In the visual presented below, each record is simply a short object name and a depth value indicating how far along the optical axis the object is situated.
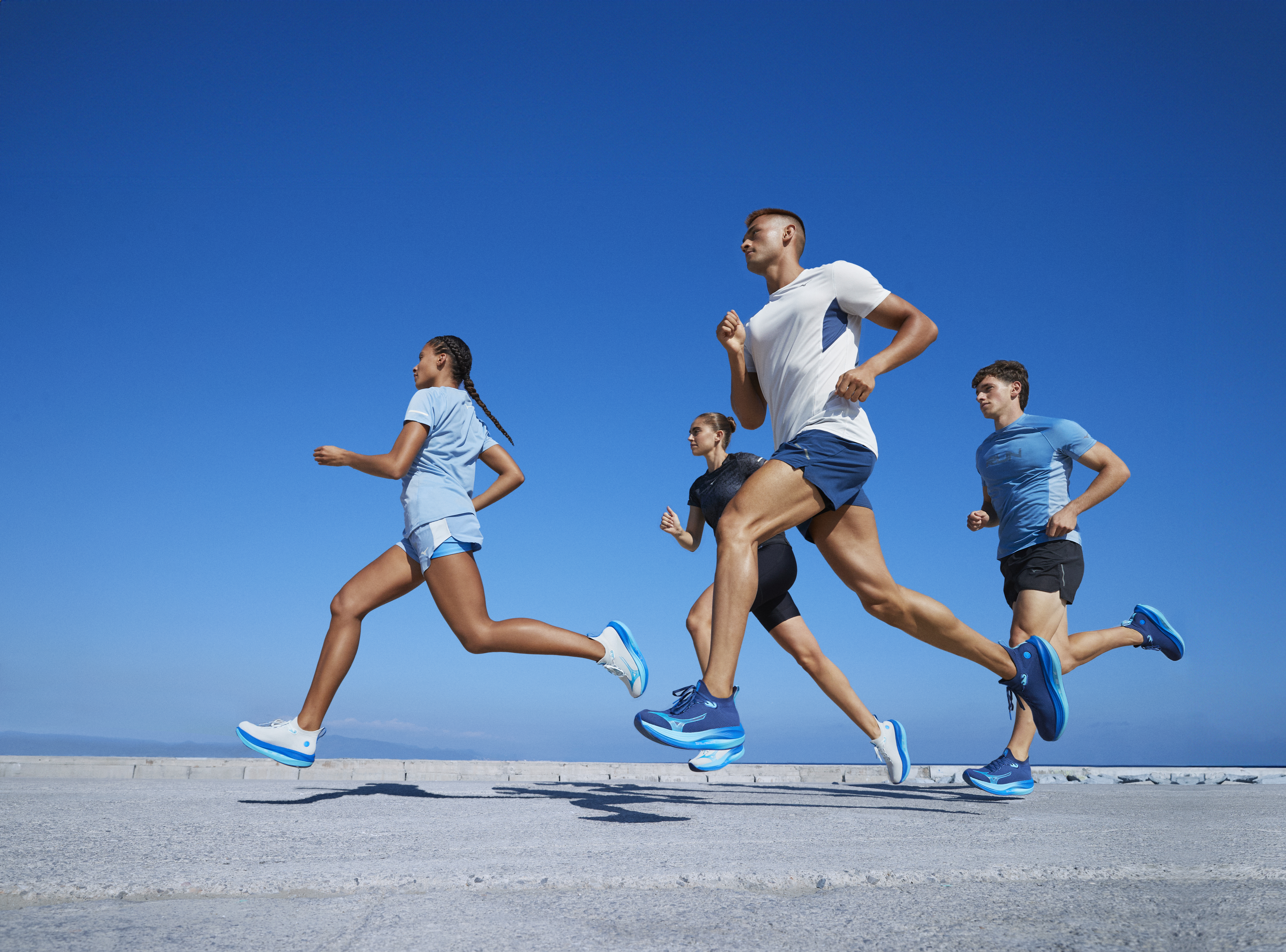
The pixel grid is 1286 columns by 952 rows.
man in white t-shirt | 3.32
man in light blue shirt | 4.90
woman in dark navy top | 5.29
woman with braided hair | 4.40
